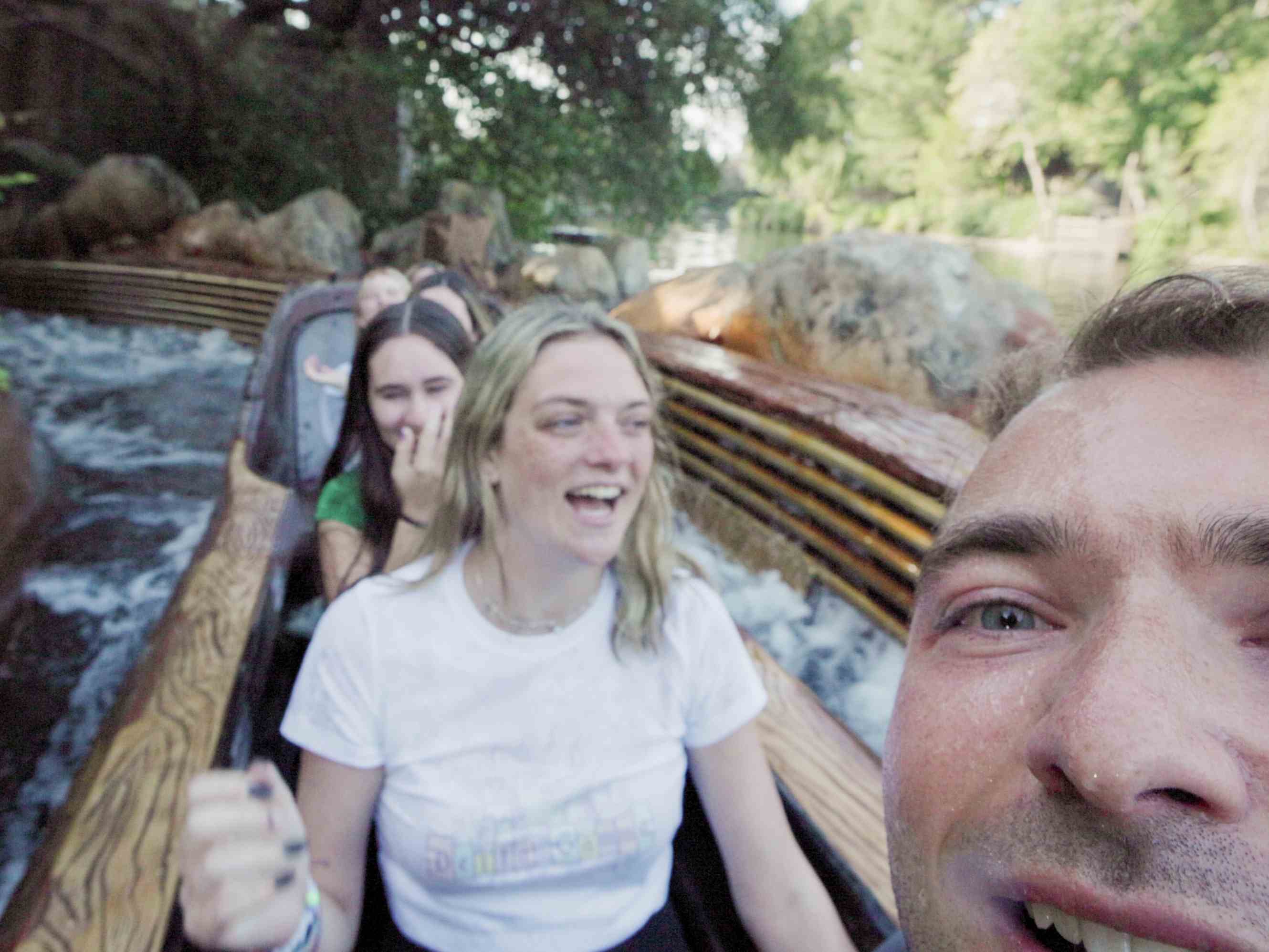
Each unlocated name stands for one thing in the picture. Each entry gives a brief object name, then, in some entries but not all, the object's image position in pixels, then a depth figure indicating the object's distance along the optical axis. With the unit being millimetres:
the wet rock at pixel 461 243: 7941
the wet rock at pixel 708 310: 3770
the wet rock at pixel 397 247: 8867
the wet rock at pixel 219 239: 8906
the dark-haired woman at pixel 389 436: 1575
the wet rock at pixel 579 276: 7156
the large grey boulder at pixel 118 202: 9523
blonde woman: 911
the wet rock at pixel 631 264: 7410
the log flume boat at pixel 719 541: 967
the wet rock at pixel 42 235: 9469
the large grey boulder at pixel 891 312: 3021
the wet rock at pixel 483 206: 9305
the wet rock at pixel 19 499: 3316
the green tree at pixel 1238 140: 11102
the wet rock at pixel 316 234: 8758
